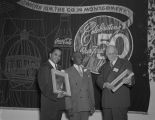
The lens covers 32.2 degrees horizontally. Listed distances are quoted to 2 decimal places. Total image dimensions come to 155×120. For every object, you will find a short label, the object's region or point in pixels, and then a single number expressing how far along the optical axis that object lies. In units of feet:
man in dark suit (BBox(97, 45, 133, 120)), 11.23
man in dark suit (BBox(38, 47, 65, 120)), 11.25
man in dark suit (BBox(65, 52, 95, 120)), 11.45
